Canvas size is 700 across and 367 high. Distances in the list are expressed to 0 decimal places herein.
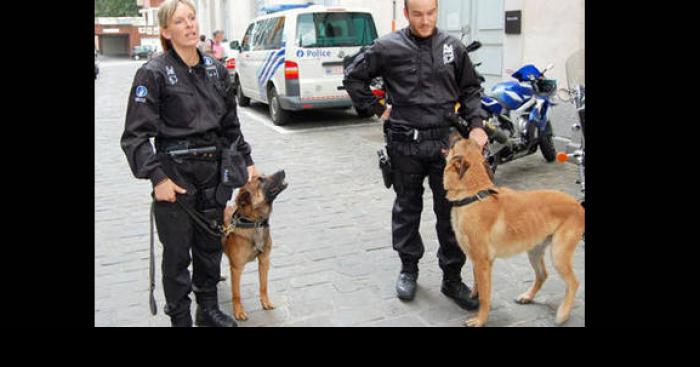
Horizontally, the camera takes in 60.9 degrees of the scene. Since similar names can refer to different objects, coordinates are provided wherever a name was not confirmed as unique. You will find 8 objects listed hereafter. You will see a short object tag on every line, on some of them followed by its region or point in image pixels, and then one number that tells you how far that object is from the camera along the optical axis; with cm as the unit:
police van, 1064
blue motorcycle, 696
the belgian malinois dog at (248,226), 347
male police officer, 351
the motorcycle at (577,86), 484
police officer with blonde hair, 289
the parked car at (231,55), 1366
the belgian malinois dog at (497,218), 330
